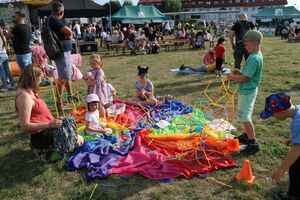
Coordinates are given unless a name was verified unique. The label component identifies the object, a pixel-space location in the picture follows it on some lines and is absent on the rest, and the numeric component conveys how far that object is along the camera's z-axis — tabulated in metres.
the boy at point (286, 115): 1.90
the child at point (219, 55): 7.28
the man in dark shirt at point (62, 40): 4.35
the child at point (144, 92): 4.89
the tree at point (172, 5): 76.19
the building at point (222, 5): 72.12
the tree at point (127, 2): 78.88
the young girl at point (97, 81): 4.18
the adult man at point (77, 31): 16.91
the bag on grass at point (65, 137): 2.97
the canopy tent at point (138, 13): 23.33
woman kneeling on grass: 2.62
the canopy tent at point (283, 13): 36.19
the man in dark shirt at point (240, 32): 6.18
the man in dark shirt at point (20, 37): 5.39
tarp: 2.88
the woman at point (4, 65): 5.86
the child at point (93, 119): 3.55
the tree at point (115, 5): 66.99
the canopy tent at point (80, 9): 12.24
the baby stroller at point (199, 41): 14.33
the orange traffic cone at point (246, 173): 2.61
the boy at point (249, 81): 2.85
